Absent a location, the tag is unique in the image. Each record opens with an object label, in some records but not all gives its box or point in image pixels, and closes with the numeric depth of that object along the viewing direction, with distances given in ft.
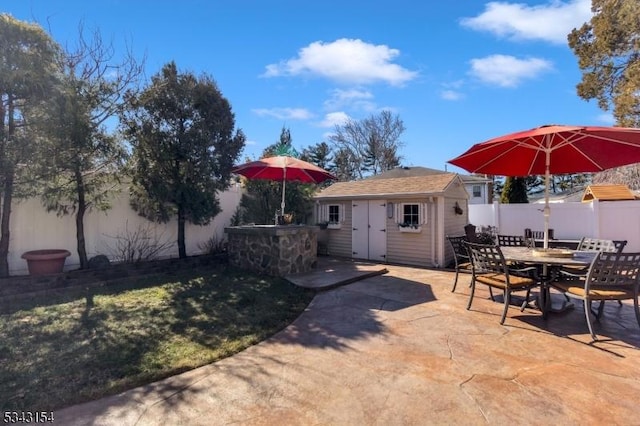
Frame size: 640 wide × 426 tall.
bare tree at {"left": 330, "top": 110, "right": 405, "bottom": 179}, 95.35
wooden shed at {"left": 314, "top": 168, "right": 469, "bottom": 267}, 29.43
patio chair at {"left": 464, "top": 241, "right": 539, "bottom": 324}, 14.64
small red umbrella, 24.02
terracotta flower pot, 19.90
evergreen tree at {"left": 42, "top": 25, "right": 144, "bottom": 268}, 18.95
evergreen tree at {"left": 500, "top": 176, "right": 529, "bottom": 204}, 48.29
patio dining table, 14.34
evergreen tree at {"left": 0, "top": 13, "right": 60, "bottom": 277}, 17.34
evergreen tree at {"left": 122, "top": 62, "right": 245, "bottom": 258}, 24.31
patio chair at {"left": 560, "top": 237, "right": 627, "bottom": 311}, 16.03
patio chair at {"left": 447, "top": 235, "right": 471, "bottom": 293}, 19.25
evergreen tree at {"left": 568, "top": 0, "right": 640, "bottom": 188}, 31.55
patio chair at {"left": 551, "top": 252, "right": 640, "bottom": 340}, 12.97
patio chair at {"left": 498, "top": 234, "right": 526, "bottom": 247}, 22.43
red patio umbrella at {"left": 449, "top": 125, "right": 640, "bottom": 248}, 13.12
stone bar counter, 23.34
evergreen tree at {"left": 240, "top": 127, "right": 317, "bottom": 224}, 33.17
